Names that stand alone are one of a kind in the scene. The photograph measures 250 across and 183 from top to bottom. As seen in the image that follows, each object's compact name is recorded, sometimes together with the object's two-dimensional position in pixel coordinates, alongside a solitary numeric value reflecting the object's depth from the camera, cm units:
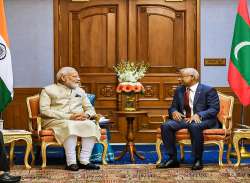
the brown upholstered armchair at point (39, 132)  688
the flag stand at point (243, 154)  750
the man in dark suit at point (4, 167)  572
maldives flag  765
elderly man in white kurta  677
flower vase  773
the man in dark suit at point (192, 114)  684
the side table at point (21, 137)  692
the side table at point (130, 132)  755
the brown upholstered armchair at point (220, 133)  696
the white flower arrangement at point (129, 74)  765
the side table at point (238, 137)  710
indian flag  721
